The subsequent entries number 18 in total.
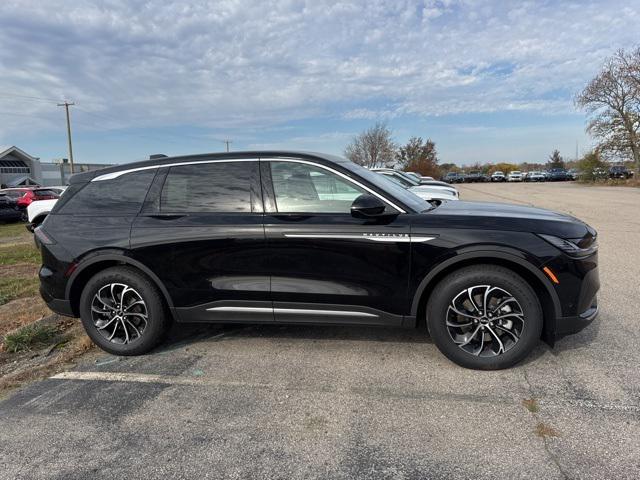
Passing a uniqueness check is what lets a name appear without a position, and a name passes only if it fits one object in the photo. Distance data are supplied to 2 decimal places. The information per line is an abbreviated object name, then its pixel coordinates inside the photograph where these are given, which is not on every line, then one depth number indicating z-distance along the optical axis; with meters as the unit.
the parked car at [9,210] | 17.47
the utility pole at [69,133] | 45.25
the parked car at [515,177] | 53.82
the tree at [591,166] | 40.38
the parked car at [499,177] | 55.03
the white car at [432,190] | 11.41
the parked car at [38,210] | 11.91
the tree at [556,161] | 71.94
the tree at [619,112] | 35.62
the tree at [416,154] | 55.16
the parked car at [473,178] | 55.11
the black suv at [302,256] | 3.33
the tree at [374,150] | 49.38
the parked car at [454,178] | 54.38
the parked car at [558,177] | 53.53
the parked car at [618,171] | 40.66
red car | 18.37
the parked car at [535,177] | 53.31
